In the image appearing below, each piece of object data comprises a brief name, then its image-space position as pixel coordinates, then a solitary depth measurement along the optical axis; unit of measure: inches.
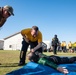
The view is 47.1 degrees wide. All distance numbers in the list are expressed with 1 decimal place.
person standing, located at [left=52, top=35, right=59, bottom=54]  312.6
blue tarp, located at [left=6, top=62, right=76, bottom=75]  88.6
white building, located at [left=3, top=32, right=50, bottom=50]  997.0
